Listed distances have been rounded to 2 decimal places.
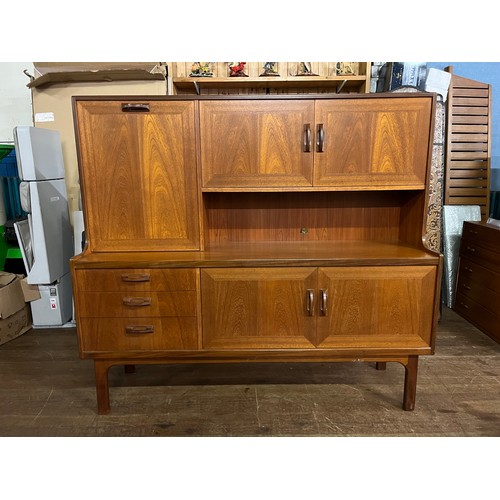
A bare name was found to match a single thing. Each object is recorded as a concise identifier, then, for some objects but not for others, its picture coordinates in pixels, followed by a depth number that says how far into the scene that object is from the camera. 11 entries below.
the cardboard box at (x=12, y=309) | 2.89
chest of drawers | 2.92
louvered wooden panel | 3.48
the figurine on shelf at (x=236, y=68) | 3.29
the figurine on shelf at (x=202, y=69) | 3.31
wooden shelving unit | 3.21
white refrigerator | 2.77
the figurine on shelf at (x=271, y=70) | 3.26
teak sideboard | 1.93
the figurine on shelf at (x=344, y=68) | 3.34
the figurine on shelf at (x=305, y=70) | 3.26
